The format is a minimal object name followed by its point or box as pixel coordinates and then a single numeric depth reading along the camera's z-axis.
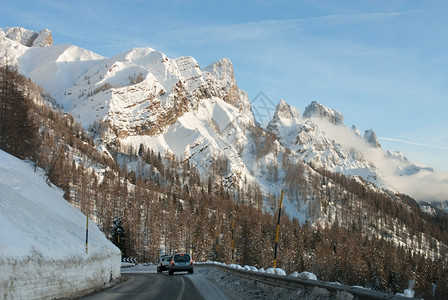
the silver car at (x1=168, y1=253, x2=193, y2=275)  35.09
